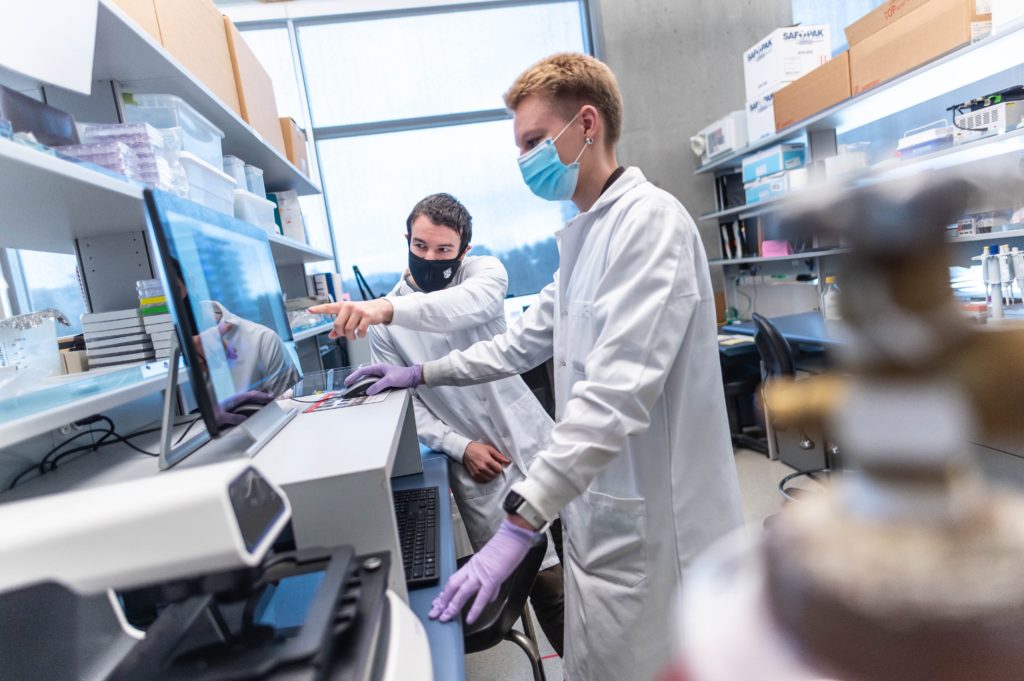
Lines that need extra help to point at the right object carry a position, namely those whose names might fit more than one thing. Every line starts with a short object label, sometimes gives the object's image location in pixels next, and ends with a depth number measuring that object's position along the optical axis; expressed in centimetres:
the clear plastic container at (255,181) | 198
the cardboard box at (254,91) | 188
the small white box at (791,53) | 307
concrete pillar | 382
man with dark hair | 153
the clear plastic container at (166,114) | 133
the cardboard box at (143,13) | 125
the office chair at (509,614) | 92
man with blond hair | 83
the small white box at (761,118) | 312
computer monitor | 71
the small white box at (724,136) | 342
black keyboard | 90
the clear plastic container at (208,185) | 129
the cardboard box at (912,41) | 197
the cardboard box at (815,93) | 255
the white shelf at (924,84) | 199
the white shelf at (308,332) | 182
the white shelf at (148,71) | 108
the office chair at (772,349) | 199
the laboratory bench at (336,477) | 70
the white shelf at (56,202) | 70
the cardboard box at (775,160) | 298
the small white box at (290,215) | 247
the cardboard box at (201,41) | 142
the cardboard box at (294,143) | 248
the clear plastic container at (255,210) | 167
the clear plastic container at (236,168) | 178
